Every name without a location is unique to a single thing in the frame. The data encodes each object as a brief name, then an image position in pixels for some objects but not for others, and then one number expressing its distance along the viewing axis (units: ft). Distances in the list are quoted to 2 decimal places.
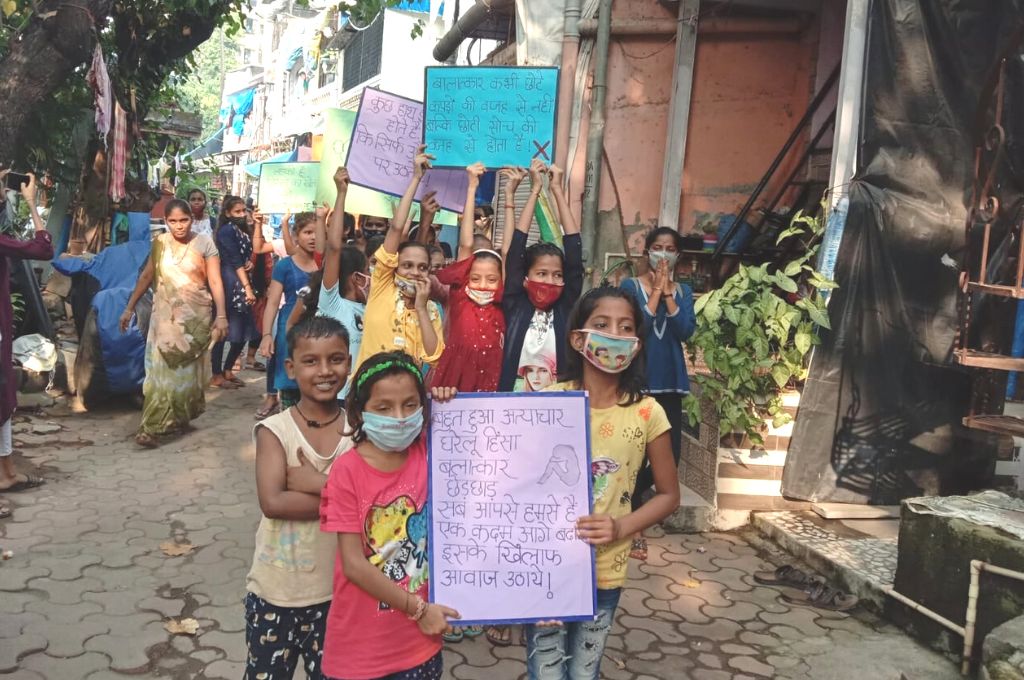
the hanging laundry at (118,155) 31.83
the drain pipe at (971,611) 11.39
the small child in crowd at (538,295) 11.60
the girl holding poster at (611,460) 7.86
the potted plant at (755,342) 16.79
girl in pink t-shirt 6.64
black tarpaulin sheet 17.06
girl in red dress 12.25
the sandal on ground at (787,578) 14.48
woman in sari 20.08
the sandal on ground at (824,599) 13.57
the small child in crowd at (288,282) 18.13
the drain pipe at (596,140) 25.11
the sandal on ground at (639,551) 15.47
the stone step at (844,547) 13.80
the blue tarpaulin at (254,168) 65.08
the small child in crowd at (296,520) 7.43
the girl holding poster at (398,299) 12.16
